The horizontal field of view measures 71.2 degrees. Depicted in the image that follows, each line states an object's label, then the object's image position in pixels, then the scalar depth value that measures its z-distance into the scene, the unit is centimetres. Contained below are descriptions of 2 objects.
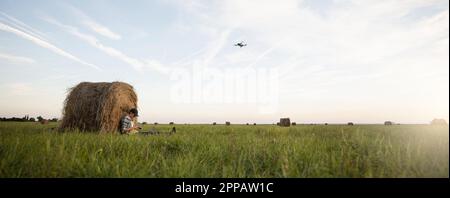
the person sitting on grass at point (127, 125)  1069
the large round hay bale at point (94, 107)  1130
